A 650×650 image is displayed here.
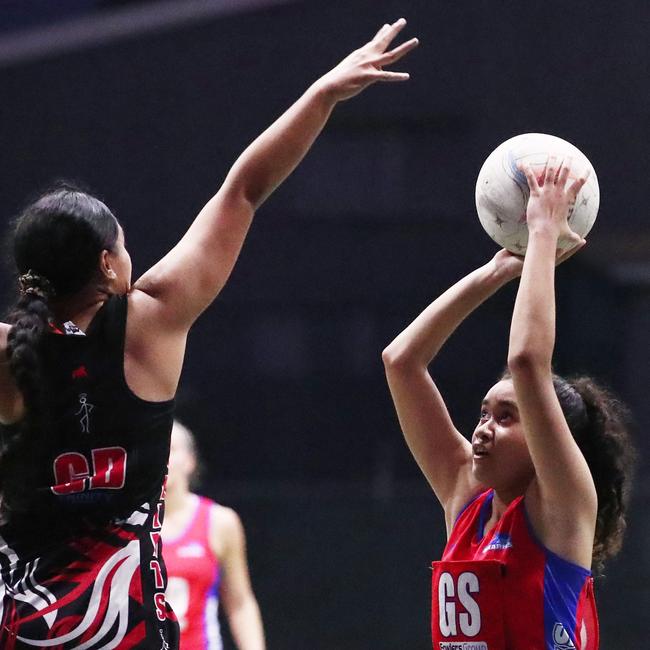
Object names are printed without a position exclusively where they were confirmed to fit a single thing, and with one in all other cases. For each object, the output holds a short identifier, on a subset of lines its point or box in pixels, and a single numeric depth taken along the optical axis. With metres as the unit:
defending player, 11.43
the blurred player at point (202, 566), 13.47
